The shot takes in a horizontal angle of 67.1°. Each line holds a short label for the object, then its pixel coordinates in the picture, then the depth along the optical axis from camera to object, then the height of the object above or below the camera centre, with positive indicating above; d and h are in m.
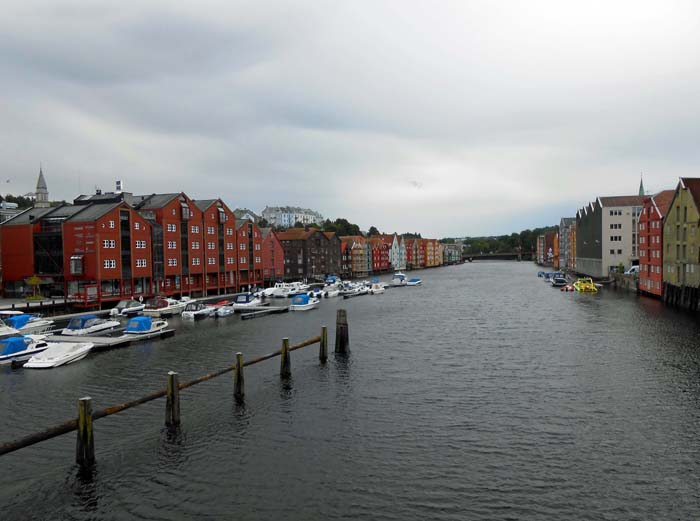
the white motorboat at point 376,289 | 105.19 -8.52
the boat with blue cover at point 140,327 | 46.78 -6.75
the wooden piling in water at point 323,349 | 35.72 -6.88
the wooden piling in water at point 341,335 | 38.72 -6.48
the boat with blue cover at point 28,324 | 48.34 -6.61
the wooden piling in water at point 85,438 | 17.38 -6.36
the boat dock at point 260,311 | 65.81 -8.20
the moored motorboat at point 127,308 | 60.84 -6.66
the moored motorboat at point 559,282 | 113.06 -8.51
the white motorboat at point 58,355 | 35.44 -7.13
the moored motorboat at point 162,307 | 63.03 -7.01
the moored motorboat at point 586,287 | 95.62 -8.14
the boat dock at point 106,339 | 42.53 -7.29
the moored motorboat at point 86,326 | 46.84 -6.83
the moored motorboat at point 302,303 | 74.00 -7.90
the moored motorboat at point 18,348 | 36.84 -6.87
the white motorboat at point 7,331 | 44.91 -6.65
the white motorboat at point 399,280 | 127.25 -8.43
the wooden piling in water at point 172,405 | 21.75 -6.53
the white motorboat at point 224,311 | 66.06 -7.83
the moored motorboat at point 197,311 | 63.03 -7.45
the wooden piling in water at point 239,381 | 26.62 -6.71
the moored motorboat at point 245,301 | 72.28 -7.44
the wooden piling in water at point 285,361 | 30.64 -6.63
